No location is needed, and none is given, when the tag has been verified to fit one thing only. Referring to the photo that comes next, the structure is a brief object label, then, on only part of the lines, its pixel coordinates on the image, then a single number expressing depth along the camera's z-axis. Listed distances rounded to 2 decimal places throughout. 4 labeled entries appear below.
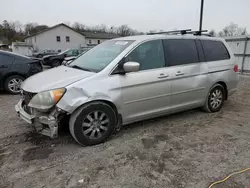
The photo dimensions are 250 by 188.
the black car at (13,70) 6.18
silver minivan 2.81
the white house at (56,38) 40.62
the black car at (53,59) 15.15
